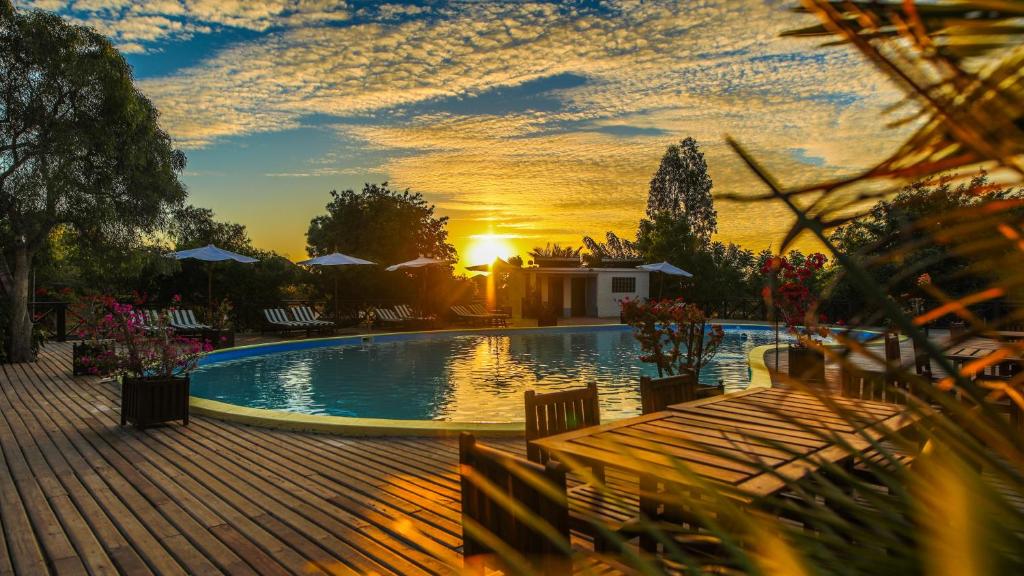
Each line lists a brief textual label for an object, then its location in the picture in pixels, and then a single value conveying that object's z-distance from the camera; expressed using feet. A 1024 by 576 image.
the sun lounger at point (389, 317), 65.21
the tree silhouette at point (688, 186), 152.15
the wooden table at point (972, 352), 18.51
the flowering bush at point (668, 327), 23.93
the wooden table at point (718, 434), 7.86
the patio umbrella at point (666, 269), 83.15
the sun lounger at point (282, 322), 57.00
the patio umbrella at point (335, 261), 63.82
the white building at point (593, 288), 92.99
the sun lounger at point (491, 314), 69.26
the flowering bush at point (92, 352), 31.65
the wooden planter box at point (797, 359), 27.43
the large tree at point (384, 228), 96.43
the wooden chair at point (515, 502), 6.98
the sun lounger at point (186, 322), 50.16
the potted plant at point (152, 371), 21.22
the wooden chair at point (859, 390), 13.83
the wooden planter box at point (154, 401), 21.11
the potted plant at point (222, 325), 47.81
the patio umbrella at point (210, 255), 51.96
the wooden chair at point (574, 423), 9.30
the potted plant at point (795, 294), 27.56
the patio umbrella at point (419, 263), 69.82
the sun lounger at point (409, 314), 66.44
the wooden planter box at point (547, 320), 71.61
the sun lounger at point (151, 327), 25.24
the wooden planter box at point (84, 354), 33.32
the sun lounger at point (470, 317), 70.85
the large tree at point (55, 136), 37.22
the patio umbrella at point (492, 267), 81.05
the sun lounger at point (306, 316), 60.29
